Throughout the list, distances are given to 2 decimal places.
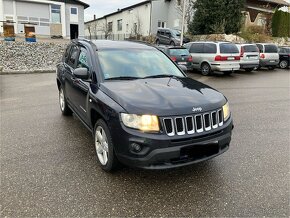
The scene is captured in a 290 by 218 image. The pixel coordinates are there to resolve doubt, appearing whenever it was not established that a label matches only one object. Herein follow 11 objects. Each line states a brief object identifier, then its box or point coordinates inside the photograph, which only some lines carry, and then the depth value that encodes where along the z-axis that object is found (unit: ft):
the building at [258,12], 107.24
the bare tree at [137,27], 127.34
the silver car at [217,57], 45.19
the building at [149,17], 119.34
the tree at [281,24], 96.32
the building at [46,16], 109.29
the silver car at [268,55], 57.11
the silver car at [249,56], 51.34
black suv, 10.46
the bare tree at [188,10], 103.04
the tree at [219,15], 85.56
